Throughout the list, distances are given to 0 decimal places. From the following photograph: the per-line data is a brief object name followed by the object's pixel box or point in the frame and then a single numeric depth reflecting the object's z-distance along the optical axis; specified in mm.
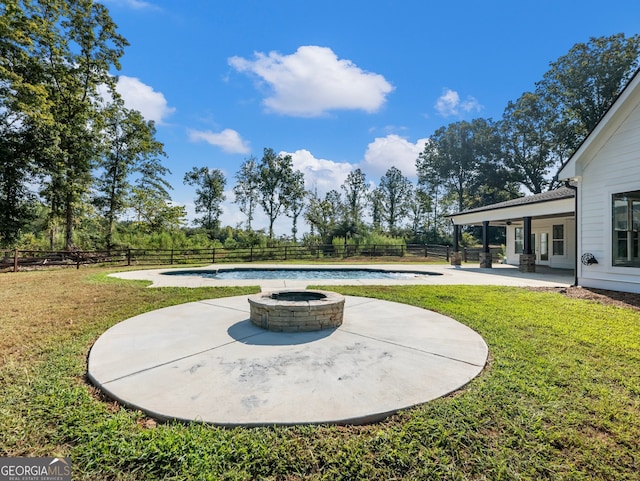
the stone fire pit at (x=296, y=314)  4117
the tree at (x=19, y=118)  12492
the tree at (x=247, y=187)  32594
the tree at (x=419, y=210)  37719
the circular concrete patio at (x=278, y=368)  2232
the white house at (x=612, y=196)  6941
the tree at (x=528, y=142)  30766
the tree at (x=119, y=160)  19781
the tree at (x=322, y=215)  26812
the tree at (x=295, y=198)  32281
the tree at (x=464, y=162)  34656
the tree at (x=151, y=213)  20453
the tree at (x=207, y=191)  32531
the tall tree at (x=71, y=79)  14016
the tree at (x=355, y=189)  34562
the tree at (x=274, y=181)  32125
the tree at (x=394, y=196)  37469
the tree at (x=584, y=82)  24734
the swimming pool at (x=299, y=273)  12086
